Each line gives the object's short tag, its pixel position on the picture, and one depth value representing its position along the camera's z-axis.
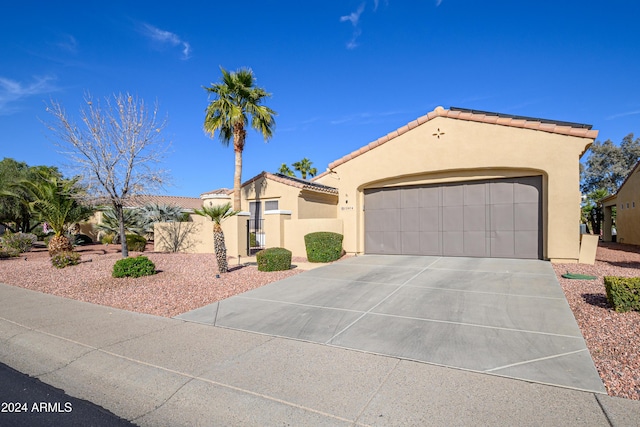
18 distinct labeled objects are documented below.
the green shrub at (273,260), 11.05
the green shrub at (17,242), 17.05
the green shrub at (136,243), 18.41
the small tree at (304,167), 41.88
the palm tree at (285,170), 40.79
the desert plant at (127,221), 20.53
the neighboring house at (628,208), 18.67
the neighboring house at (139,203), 17.20
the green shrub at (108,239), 23.02
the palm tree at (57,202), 13.97
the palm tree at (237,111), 17.39
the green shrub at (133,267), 10.11
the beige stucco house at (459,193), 11.44
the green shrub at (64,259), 12.45
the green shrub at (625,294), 5.97
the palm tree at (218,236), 10.95
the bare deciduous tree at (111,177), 14.45
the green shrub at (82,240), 21.52
